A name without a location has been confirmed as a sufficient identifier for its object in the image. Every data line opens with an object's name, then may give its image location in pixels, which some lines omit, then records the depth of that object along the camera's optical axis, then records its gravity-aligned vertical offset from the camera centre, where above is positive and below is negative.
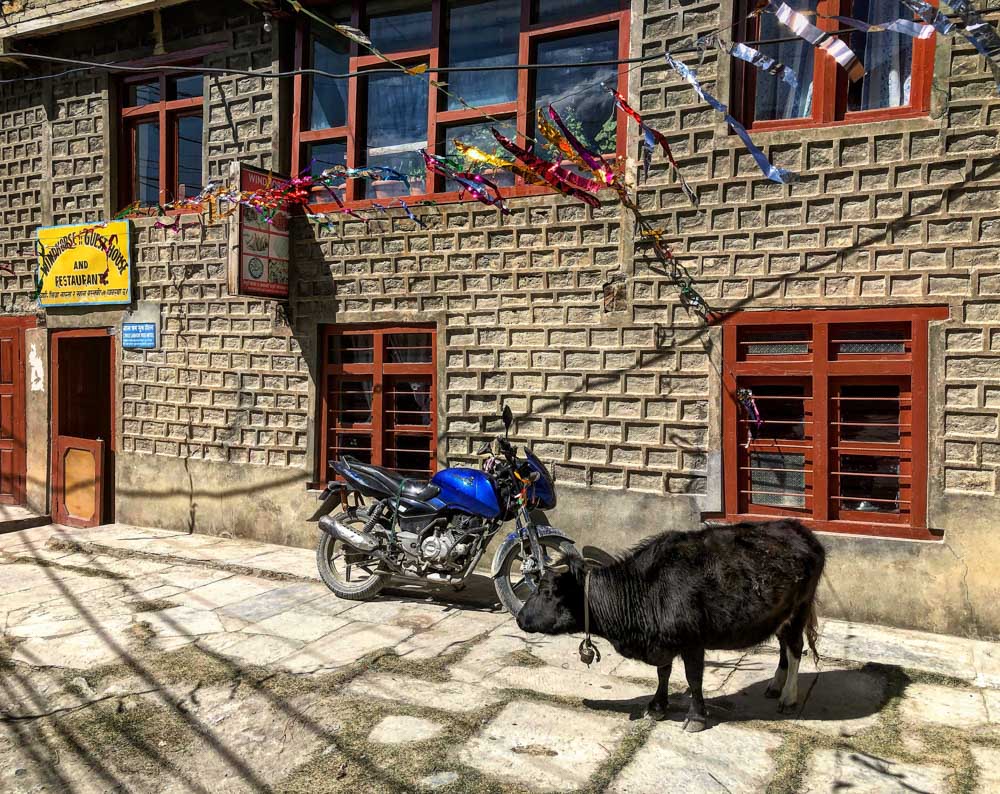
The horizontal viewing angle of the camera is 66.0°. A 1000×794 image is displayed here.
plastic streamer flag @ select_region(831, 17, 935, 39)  4.97 +2.31
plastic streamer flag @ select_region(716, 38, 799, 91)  5.33 +2.28
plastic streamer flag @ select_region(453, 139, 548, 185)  7.02 +2.06
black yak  4.21 -1.21
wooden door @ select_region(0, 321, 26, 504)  10.73 -0.56
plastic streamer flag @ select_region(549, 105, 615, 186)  6.65 +1.94
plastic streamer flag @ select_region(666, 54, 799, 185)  5.66 +1.72
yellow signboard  9.83 +1.46
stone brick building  5.95 +0.80
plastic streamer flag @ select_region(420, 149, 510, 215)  7.47 +1.90
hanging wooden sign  7.92 +1.38
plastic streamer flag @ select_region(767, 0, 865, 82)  5.09 +2.33
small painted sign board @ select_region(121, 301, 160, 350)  9.66 +0.62
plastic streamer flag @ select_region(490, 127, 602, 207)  6.72 +1.83
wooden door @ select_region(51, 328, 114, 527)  10.02 -0.72
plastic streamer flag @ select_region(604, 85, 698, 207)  6.41 +2.01
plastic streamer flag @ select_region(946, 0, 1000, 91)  5.20 +2.49
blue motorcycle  6.21 -1.25
